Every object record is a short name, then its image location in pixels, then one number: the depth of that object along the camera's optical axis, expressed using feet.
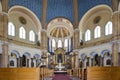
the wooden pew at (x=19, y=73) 11.19
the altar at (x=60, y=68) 58.75
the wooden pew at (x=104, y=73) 11.15
